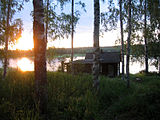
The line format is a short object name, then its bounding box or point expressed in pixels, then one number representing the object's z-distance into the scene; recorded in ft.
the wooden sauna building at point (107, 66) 60.70
